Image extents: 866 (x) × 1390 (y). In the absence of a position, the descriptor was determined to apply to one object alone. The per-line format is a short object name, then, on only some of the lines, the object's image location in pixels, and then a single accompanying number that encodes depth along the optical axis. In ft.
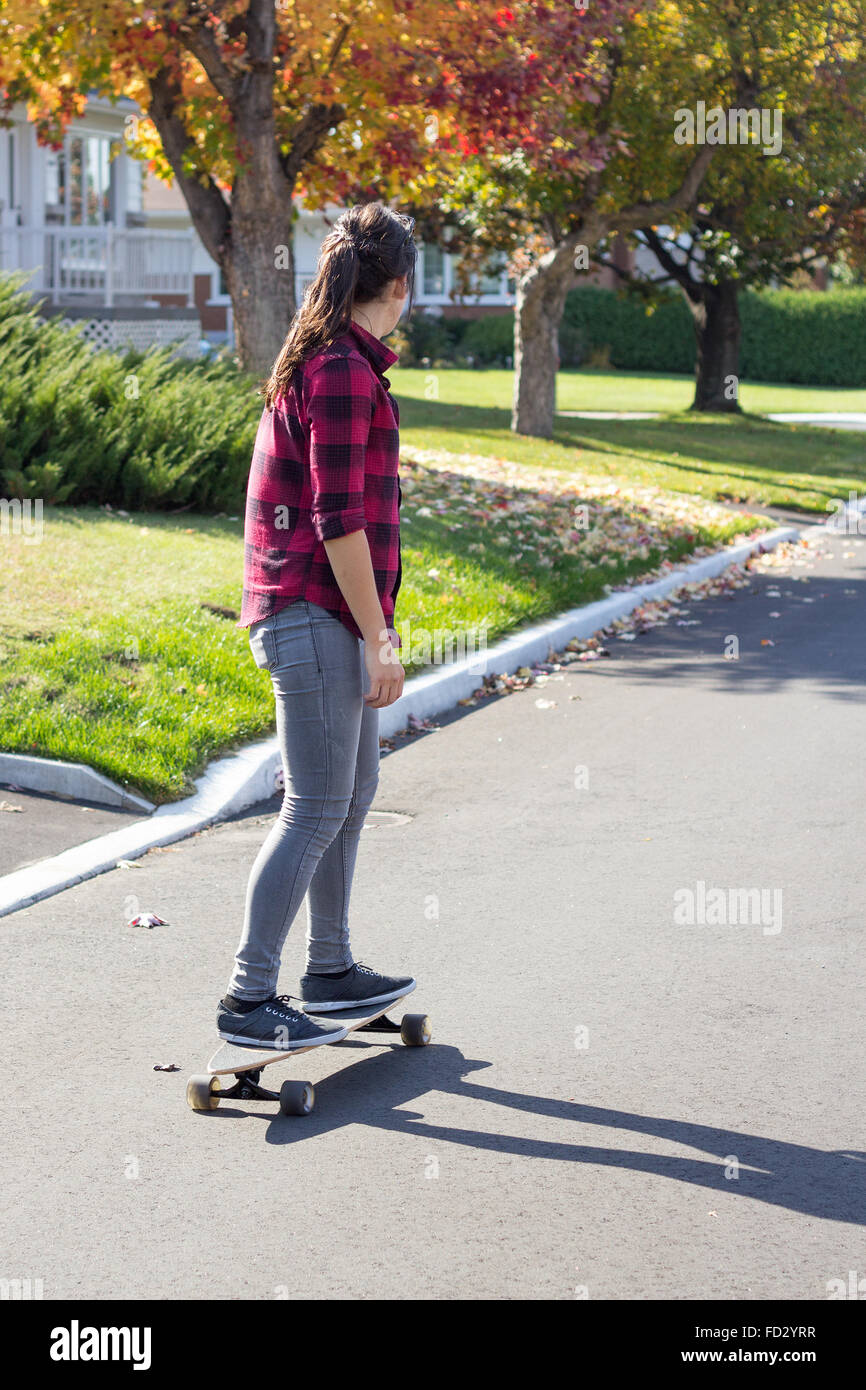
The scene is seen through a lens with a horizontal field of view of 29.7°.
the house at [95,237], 78.33
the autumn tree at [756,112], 65.87
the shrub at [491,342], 145.59
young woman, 12.87
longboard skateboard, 13.50
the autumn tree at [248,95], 46.93
